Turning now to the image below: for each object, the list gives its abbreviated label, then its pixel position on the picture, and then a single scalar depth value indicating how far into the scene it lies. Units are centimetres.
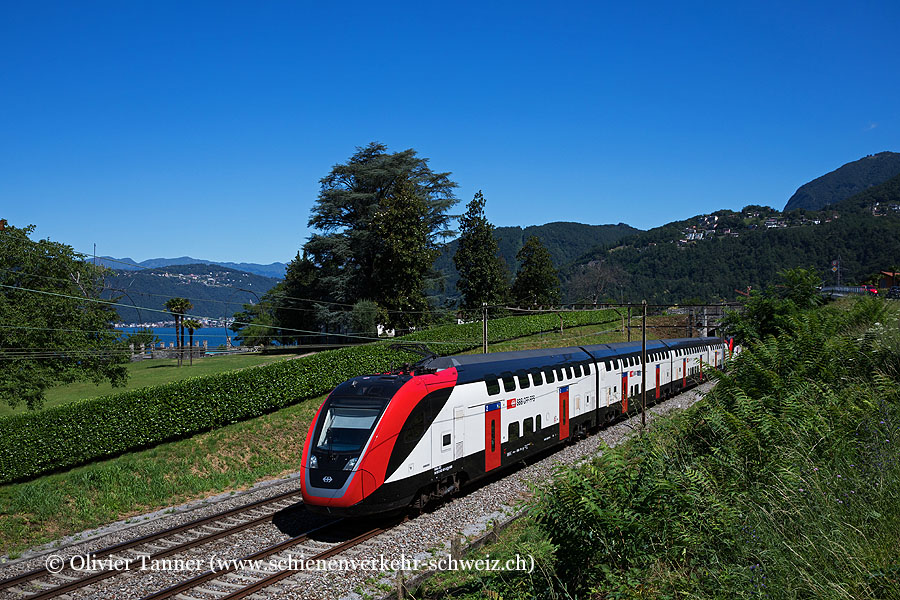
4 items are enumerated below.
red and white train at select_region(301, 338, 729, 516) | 1289
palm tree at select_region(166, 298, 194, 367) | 5927
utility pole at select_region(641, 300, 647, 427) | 2812
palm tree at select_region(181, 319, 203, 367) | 6538
